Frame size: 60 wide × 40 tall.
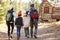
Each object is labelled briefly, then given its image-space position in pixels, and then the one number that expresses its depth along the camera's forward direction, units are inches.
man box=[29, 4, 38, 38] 318.5
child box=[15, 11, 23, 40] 283.6
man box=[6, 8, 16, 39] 301.0
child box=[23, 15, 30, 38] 316.7
